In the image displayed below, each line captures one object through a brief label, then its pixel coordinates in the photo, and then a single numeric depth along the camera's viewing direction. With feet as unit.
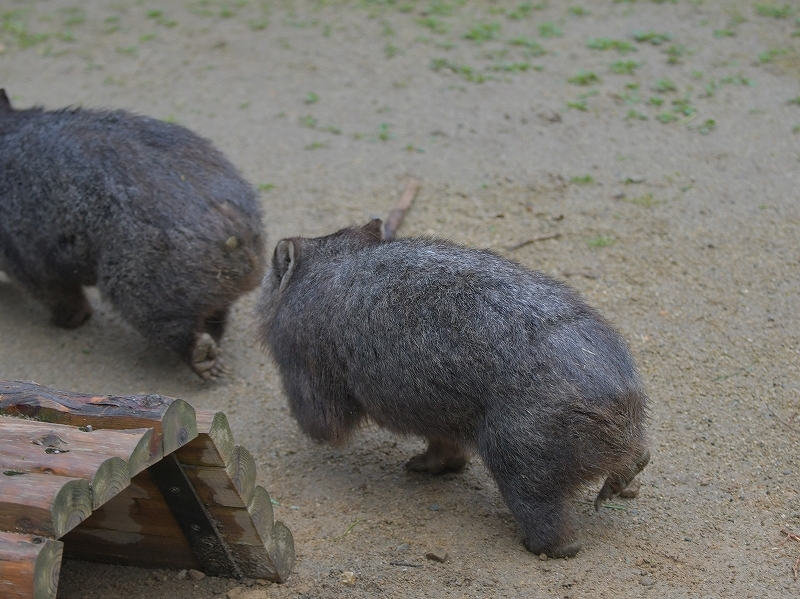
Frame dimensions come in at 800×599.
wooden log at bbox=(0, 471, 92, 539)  19.47
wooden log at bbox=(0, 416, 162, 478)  20.76
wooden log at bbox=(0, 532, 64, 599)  18.85
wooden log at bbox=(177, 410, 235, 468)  23.77
